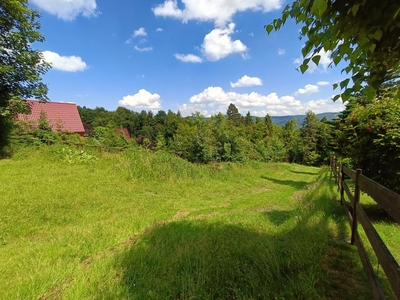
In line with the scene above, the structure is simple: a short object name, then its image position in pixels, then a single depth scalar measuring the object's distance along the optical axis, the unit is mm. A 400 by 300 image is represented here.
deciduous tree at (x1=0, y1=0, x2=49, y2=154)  9164
